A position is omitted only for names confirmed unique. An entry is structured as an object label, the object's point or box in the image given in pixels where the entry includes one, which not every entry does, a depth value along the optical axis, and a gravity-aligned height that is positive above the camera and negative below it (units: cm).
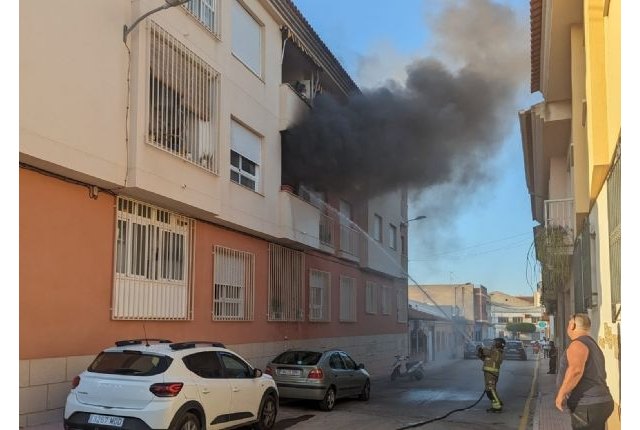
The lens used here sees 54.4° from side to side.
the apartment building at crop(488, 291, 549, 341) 7444 -289
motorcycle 2314 -285
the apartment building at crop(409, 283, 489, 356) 6300 -77
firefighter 1370 -166
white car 777 -127
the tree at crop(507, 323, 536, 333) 6892 -388
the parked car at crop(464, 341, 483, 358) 4314 -396
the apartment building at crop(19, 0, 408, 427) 927 +208
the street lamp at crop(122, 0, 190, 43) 1080 +491
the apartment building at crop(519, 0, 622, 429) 677 +214
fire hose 1122 -246
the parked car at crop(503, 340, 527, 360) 4325 -403
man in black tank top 565 -87
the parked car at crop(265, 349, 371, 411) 1344 -184
